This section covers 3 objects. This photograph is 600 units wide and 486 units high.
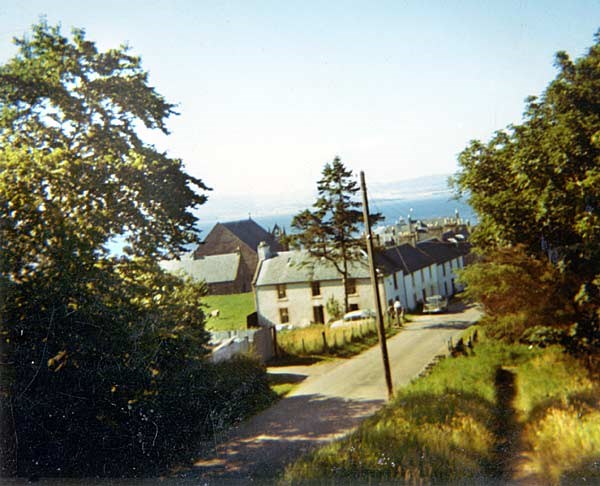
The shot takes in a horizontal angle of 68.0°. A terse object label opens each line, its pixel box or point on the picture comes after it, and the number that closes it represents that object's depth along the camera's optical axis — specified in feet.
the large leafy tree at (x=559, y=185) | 40.06
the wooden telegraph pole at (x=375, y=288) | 49.24
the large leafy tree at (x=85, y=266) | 30.68
